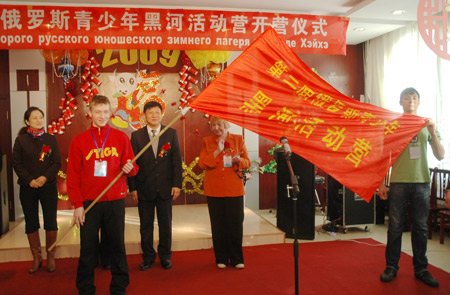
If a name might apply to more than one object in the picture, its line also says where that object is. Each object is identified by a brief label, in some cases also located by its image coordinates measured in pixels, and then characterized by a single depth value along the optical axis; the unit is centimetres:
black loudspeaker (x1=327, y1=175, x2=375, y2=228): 461
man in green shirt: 294
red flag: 247
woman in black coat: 322
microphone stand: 235
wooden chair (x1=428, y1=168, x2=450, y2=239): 440
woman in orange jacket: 323
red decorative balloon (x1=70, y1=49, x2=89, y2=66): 529
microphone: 230
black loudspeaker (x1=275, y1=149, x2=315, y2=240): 428
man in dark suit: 329
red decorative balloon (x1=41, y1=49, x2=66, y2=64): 506
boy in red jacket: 255
